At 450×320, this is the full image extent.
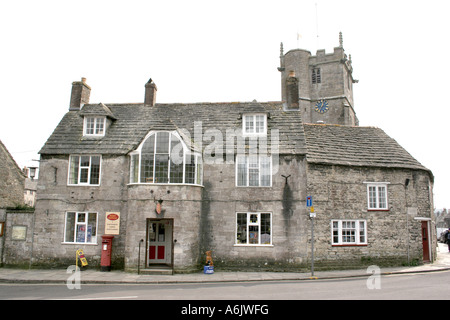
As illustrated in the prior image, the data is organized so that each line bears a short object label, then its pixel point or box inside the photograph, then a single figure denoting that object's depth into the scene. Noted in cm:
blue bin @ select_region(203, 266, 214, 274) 1700
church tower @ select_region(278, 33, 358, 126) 5012
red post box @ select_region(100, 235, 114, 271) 1766
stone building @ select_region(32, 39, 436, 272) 1772
